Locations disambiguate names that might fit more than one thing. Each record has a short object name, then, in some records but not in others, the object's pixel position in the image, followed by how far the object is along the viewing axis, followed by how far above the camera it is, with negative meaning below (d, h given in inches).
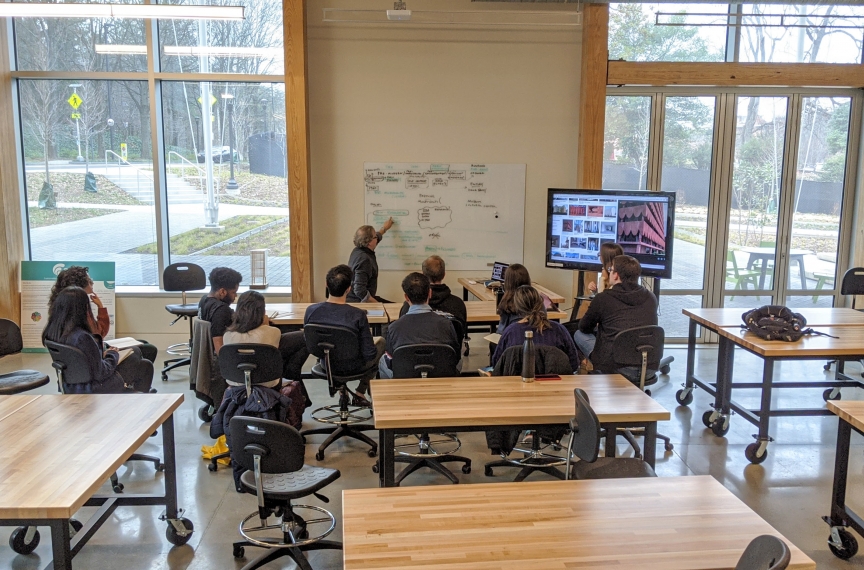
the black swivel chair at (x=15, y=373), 183.2 -51.1
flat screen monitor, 241.1 -13.2
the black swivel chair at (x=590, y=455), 110.7 -43.2
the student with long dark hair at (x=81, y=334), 160.1 -34.4
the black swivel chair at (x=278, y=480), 117.1 -53.2
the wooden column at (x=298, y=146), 275.6 +15.7
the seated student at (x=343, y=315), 182.1 -33.0
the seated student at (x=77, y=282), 171.6 -24.1
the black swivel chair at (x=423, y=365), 163.6 -41.3
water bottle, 147.0 -35.6
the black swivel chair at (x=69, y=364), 159.5 -41.0
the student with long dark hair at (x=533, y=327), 161.3 -31.8
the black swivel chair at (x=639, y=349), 179.6 -40.4
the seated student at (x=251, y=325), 163.2 -32.4
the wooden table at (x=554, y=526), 84.5 -43.9
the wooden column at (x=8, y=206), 285.1 -9.6
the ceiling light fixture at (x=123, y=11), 212.5 +52.5
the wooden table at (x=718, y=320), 207.8 -38.7
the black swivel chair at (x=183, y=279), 273.4 -36.4
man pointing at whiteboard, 252.7 -29.0
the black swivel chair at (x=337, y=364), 179.5 -46.1
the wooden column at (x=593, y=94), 280.1 +37.9
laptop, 269.4 -31.9
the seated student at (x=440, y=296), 207.2 -31.8
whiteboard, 299.6 -10.0
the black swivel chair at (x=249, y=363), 156.6 -39.6
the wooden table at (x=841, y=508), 136.4 -62.1
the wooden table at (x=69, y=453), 96.5 -42.6
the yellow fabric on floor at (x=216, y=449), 183.2 -68.3
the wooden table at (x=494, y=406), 126.6 -40.9
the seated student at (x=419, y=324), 171.2 -33.1
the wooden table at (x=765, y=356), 176.2 -43.7
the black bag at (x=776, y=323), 184.1 -34.7
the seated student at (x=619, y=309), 189.2 -31.9
